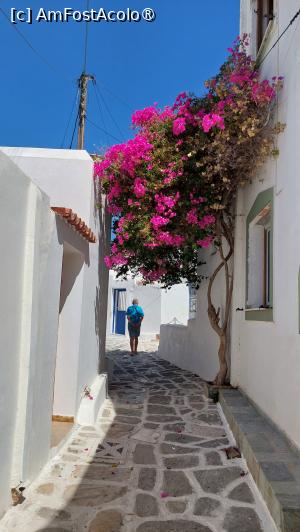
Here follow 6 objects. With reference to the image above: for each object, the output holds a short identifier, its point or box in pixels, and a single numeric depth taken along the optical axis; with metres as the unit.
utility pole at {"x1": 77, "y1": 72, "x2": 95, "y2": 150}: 13.64
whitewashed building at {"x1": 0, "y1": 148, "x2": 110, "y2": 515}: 3.17
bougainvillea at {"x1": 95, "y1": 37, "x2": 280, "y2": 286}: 5.81
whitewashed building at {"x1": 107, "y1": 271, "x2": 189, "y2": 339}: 19.56
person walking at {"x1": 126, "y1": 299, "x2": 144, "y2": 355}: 13.38
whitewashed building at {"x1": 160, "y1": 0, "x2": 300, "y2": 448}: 4.16
